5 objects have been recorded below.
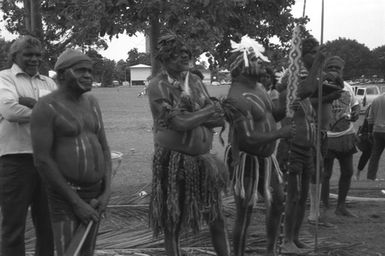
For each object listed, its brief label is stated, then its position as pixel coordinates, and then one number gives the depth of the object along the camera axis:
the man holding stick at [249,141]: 4.23
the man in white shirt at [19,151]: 4.10
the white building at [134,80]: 66.88
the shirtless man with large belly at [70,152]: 3.18
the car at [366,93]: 25.25
